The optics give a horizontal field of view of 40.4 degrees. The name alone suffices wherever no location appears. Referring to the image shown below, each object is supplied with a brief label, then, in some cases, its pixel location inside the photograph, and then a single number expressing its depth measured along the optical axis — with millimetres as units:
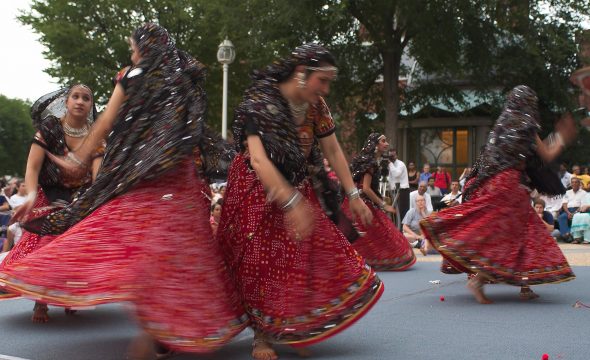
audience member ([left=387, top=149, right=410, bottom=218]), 14922
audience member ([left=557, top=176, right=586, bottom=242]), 15466
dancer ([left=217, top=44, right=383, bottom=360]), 4188
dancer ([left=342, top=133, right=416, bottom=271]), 9406
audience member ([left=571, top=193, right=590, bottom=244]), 14770
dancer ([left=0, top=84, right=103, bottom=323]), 5562
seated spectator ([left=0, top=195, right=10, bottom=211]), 15492
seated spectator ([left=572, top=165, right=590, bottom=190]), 16828
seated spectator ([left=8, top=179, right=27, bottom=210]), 15281
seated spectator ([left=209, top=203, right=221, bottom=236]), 9470
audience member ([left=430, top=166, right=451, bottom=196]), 19367
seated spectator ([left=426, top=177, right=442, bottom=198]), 17156
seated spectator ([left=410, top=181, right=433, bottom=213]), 13484
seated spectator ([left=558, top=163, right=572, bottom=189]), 17447
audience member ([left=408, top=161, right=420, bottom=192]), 18734
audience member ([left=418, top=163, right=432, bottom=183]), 18234
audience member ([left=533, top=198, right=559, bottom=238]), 13175
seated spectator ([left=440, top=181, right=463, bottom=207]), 15509
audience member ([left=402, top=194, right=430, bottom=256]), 13289
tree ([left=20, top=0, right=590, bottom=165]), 22156
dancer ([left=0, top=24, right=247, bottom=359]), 3689
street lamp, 19891
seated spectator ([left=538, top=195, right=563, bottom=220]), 15961
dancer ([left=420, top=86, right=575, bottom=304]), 6422
